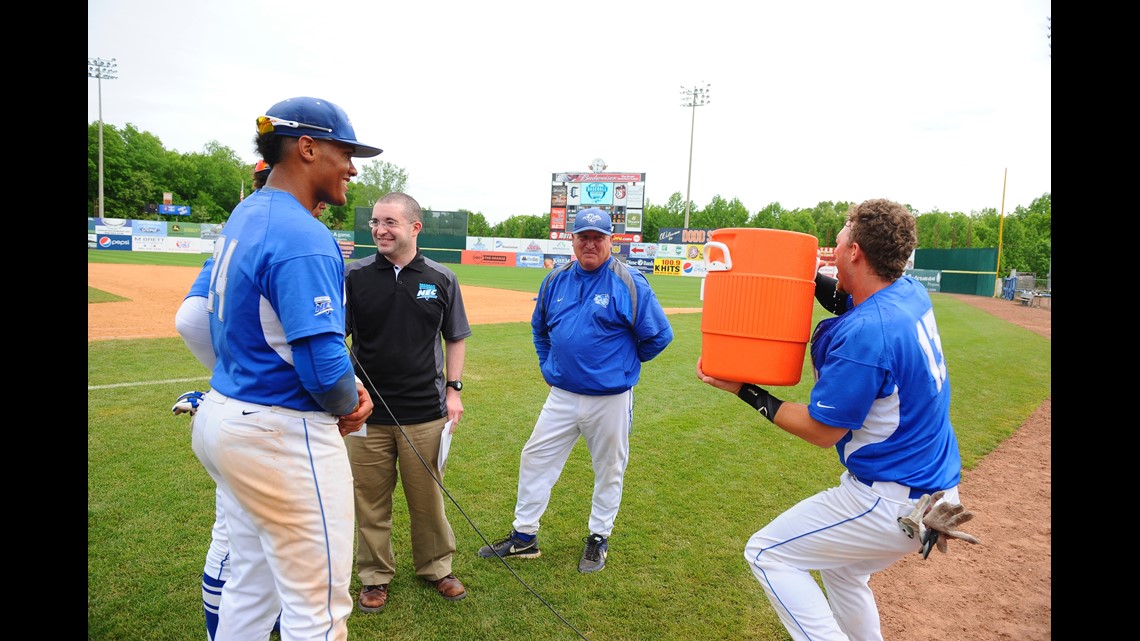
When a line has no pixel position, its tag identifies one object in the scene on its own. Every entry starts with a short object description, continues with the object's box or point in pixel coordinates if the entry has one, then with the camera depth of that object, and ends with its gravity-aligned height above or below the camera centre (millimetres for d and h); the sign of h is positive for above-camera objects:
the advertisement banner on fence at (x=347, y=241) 45922 +946
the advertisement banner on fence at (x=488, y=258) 53438 +24
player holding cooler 2385 -609
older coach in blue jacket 4246 -798
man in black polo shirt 3689 -836
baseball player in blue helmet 2141 -489
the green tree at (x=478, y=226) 85838 +4561
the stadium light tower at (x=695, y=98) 53150 +14433
